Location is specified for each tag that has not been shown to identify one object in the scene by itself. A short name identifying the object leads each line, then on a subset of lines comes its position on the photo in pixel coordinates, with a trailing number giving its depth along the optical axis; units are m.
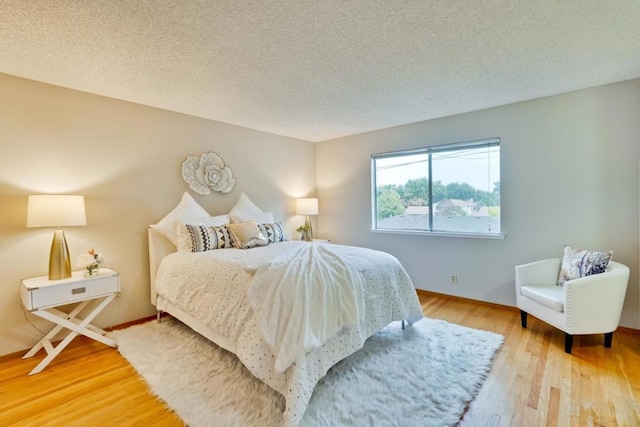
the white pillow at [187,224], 3.24
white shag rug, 1.79
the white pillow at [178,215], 3.33
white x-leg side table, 2.35
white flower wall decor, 3.73
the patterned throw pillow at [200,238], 3.20
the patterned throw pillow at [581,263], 2.61
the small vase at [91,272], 2.66
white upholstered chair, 2.45
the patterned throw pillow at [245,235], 3.40
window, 3.71
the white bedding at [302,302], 1.83
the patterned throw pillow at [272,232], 3.77
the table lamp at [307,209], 4.91
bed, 1.87
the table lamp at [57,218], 2.43
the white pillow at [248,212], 3.96
